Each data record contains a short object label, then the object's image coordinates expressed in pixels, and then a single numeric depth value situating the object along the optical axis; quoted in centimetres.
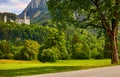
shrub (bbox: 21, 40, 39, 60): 9664
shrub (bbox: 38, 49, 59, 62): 8024
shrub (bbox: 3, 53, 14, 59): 10505
